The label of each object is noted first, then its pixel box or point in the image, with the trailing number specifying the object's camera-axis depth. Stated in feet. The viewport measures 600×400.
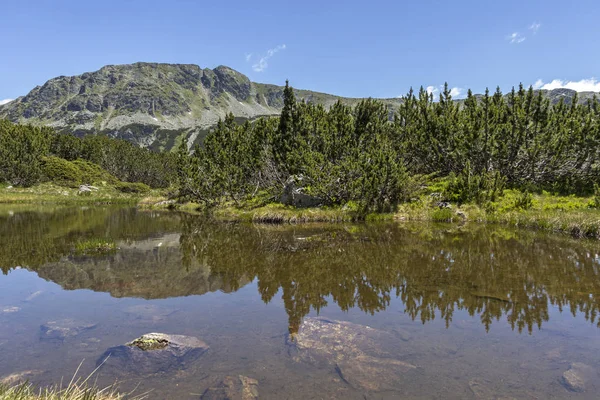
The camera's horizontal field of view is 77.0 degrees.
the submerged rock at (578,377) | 22.29
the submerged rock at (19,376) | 23.53
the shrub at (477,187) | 110.32
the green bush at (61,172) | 295.28
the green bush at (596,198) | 90.06
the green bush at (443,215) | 108.06
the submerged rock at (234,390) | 22.00
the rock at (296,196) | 124.77
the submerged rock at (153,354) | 25.77
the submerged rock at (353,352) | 24.06
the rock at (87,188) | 283.03
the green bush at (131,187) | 327.47
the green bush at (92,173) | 316.60
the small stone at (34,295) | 42.88
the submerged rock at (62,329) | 31.65
